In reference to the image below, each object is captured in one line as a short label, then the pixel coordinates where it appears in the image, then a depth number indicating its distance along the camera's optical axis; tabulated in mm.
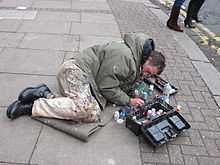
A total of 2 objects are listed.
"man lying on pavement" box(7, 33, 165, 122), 3336
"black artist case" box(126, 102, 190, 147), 3150
